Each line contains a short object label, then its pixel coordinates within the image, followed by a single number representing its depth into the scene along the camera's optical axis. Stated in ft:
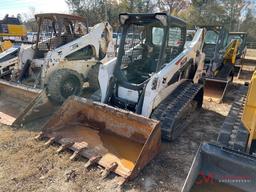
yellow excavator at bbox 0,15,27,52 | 43.56
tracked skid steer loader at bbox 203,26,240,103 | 21.48
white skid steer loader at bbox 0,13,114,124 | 13.86
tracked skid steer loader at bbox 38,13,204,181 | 9.32
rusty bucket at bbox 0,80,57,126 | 12.46
